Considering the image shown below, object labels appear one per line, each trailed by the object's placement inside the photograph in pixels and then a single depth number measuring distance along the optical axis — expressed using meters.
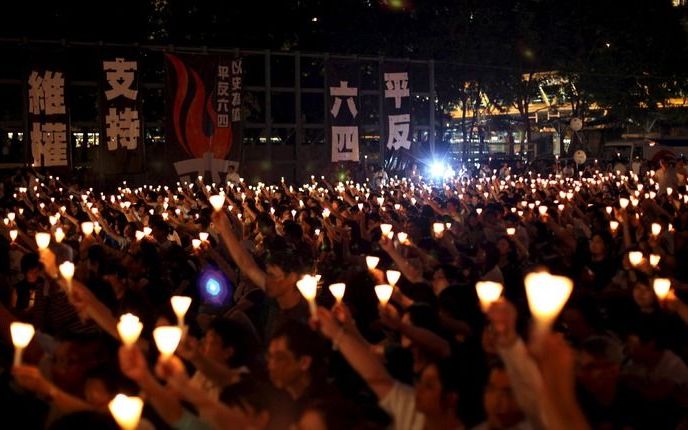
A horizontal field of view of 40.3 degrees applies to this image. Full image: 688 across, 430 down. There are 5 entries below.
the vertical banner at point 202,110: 26.55
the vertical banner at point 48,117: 23.59
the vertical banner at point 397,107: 30.92
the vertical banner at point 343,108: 29.66
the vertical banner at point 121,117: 25.05
